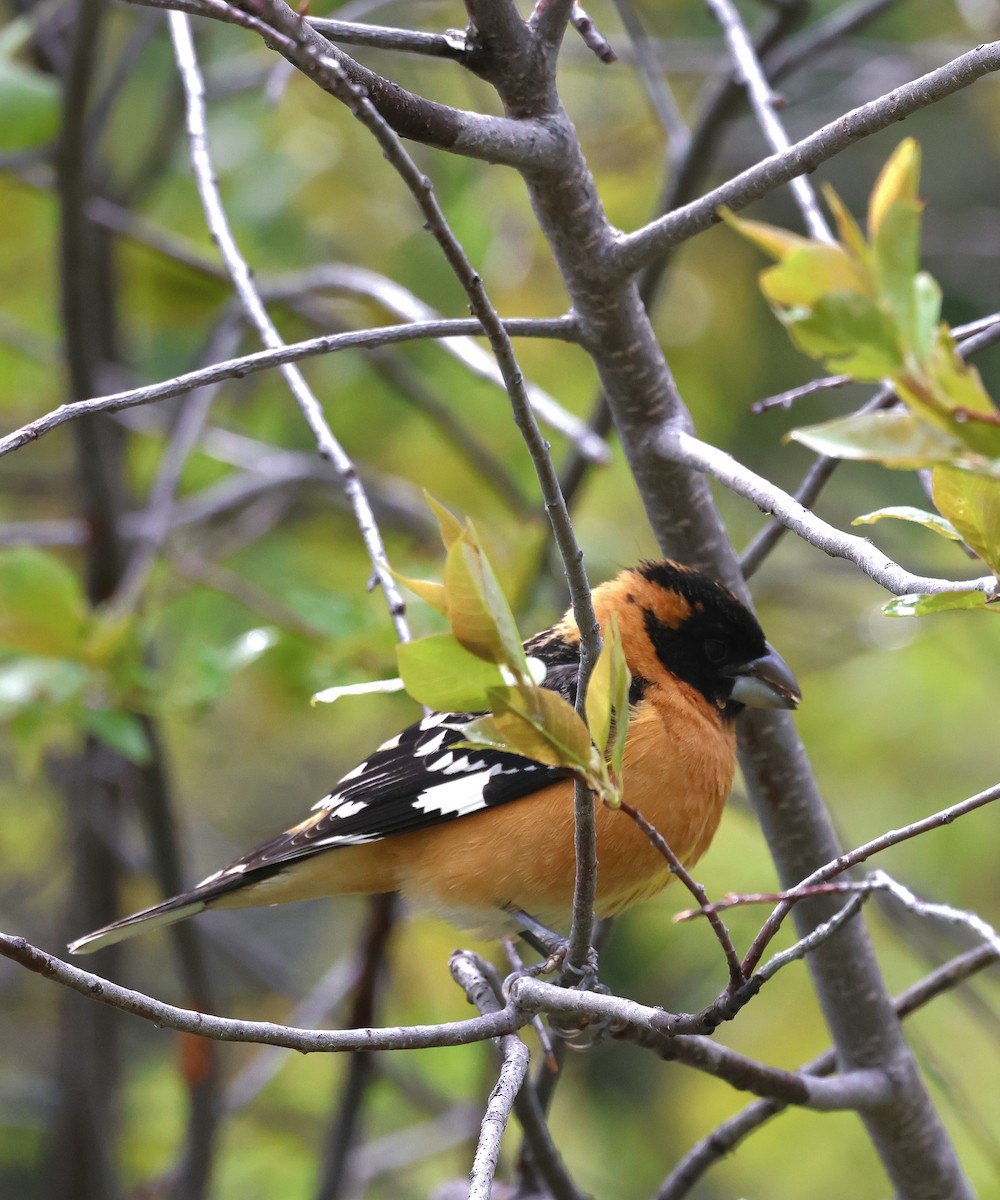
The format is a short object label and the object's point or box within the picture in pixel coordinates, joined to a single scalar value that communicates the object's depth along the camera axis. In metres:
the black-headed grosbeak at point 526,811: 5.91
